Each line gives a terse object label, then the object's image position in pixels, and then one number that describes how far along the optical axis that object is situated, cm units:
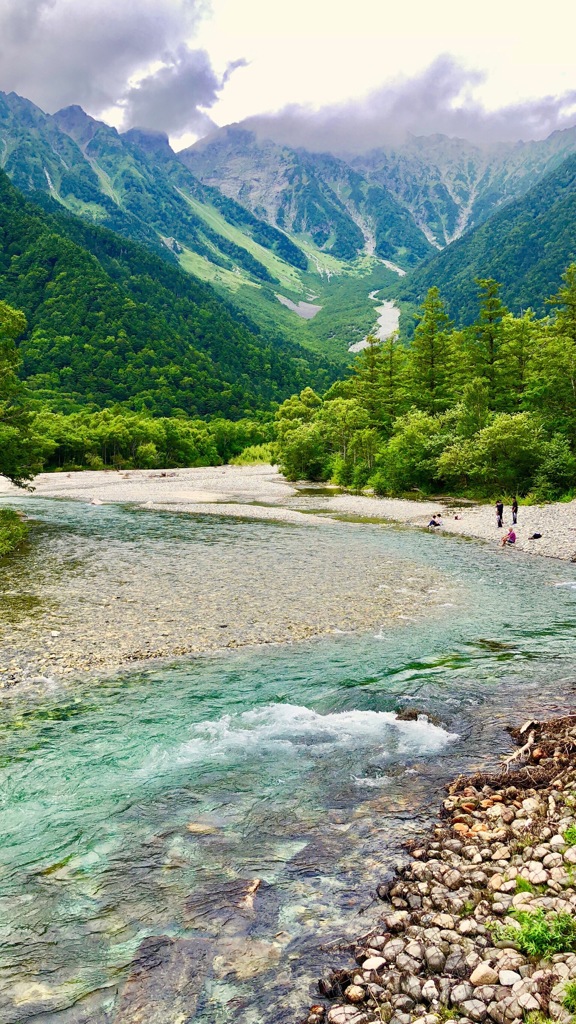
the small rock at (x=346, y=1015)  561
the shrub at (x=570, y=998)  516
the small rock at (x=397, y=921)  683
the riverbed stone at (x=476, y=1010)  534
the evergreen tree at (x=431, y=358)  7688
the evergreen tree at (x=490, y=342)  6589
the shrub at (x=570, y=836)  749
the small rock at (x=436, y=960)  604
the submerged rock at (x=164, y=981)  616
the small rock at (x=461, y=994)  555
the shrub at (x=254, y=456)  14789
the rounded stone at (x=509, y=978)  560
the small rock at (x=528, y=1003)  521
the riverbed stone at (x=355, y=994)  591
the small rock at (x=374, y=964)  624
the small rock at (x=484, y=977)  568
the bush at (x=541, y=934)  591
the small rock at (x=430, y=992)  566
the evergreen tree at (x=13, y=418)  3591
